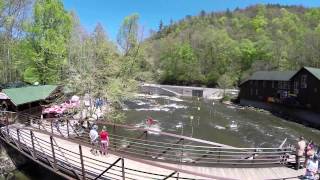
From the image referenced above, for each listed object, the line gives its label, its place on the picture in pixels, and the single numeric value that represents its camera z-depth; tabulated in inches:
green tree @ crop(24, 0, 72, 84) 1020.9
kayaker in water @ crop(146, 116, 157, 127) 1019.0
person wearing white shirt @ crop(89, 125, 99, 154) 450.1
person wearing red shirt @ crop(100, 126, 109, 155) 437.1
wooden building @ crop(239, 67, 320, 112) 1239.8
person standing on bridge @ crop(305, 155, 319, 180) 361.0
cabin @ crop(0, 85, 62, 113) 701.6
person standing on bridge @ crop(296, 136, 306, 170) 409.1
